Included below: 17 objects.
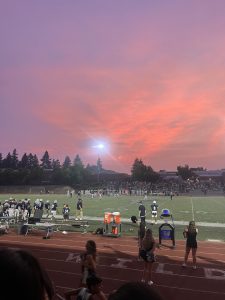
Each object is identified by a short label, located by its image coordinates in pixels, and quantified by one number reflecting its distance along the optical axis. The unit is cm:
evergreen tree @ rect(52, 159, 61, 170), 11025
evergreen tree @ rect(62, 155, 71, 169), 11177
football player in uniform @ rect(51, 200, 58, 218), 1844
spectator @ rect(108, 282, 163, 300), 112
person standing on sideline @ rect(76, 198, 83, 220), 1852
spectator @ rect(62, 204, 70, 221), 1705
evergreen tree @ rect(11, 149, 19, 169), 10028
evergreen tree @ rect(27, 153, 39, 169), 10387
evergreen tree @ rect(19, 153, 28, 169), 10148
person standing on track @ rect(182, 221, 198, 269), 878
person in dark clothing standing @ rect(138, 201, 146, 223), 1455
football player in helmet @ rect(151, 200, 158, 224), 1705
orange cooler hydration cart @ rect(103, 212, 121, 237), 1330
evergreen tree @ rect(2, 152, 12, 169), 9917
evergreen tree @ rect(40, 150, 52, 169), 11854
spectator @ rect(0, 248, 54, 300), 98
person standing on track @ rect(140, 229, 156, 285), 746
